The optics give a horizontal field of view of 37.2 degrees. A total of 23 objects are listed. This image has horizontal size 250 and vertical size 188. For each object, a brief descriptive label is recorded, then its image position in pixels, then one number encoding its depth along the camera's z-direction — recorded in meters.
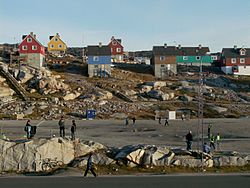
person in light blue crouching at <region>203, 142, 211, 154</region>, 27.78
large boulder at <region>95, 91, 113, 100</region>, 77.97
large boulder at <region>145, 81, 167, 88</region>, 89.12
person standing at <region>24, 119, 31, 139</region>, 33.95
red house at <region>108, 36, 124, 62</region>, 127.51
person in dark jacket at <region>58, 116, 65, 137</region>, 35.79
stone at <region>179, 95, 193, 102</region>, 79.91
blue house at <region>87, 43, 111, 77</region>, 98.94
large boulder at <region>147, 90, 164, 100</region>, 81.88
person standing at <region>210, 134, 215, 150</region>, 31.81
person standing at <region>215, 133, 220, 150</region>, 35.47
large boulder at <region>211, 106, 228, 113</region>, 73.28
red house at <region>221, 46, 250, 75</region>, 114.50
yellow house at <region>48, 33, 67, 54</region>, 135.62
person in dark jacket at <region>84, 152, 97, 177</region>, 22.01
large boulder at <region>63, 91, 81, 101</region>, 76.80
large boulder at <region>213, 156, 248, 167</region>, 25.73
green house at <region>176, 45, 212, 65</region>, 120.94
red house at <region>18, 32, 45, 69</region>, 96.31
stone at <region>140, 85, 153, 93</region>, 86.48
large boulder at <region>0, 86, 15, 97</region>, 76.69
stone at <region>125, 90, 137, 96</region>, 83.05
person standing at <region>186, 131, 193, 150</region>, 30.52
